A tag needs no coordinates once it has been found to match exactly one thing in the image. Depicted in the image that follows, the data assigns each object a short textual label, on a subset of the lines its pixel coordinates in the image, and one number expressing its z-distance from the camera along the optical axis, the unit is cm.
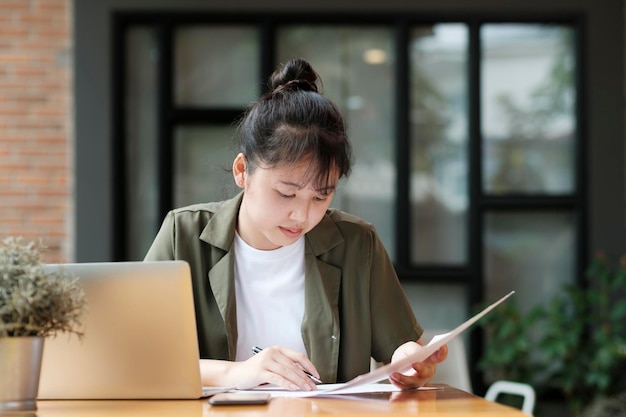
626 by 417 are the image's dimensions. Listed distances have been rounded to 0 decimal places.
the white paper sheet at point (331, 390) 235
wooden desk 215
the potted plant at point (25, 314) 221
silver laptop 231
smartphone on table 223
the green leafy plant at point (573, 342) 529
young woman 263
